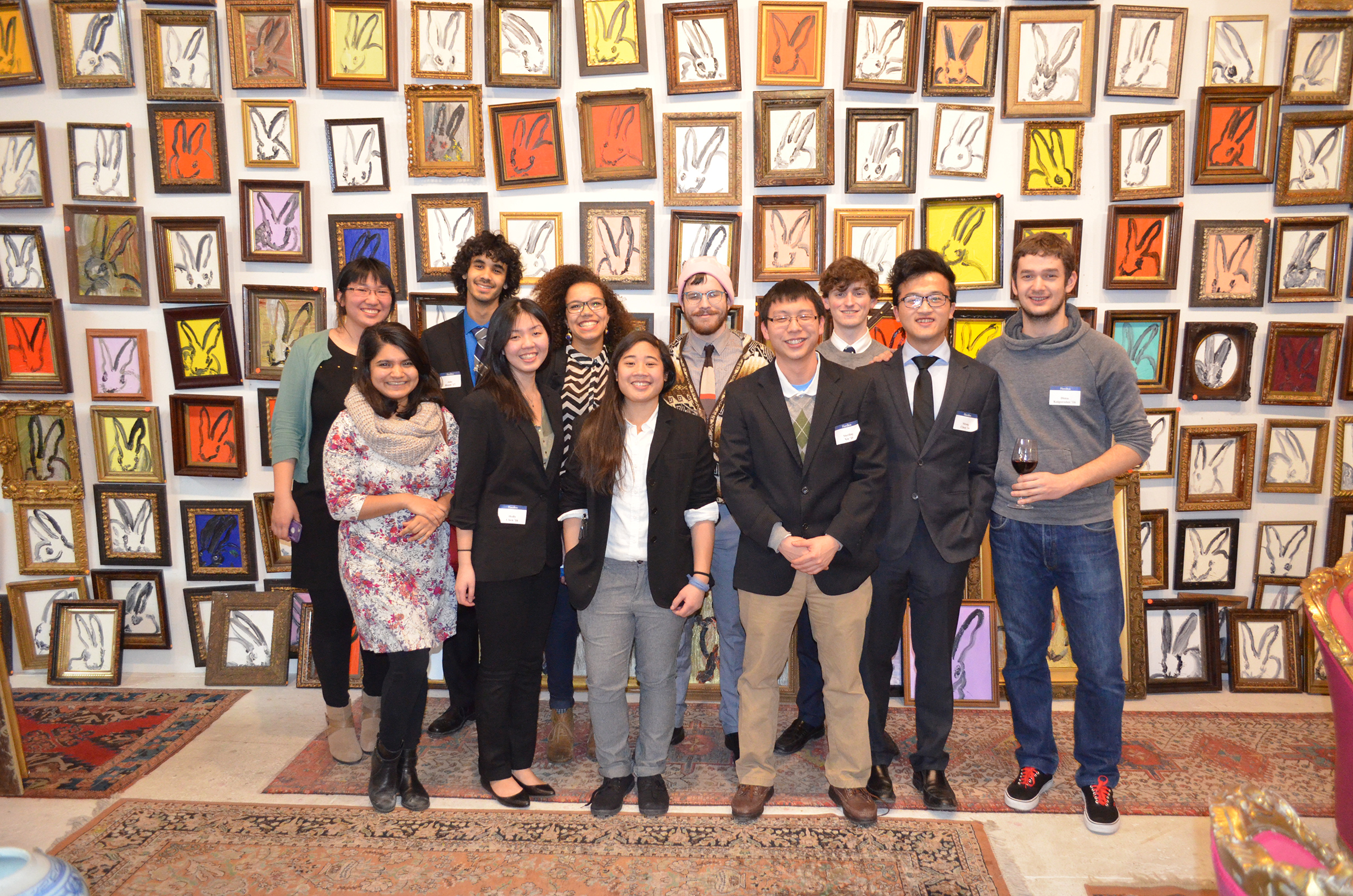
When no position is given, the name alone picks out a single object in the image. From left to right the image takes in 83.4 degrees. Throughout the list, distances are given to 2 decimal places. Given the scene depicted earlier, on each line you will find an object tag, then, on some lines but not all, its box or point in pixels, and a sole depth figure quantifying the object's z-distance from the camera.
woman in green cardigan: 3.23
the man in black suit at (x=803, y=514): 2.77
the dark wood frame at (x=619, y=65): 3.98
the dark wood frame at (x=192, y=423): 4.29
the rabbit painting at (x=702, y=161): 4.07
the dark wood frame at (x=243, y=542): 4.34
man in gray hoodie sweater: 2.85
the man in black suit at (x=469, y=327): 3.33
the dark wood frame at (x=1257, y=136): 3.93
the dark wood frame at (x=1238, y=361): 4.09
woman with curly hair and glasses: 3.09
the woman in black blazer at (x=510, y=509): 2.79
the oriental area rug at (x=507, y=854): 2.57
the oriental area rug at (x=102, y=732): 3.27
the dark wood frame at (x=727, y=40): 3.96
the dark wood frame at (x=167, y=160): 4.14
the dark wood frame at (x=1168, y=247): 4.02
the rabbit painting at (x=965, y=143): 4.00
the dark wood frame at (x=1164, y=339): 4.08
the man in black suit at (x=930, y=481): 2.84
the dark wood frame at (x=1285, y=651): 4.06
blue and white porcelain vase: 1.10
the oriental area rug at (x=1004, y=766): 3.08
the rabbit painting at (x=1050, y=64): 3.94
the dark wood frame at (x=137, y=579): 4.39
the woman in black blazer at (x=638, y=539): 2.78
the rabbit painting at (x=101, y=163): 4.18
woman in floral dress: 2.83
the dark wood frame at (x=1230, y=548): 4.20
